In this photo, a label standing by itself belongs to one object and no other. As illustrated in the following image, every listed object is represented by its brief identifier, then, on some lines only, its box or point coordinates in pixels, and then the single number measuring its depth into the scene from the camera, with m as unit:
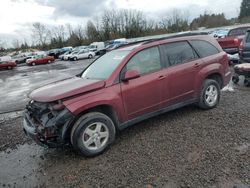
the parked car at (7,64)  26.43
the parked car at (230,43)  9.43
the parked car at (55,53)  37.39
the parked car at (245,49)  6.63
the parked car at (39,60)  28.88
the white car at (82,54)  29.84
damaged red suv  2.97
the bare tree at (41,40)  57.10
